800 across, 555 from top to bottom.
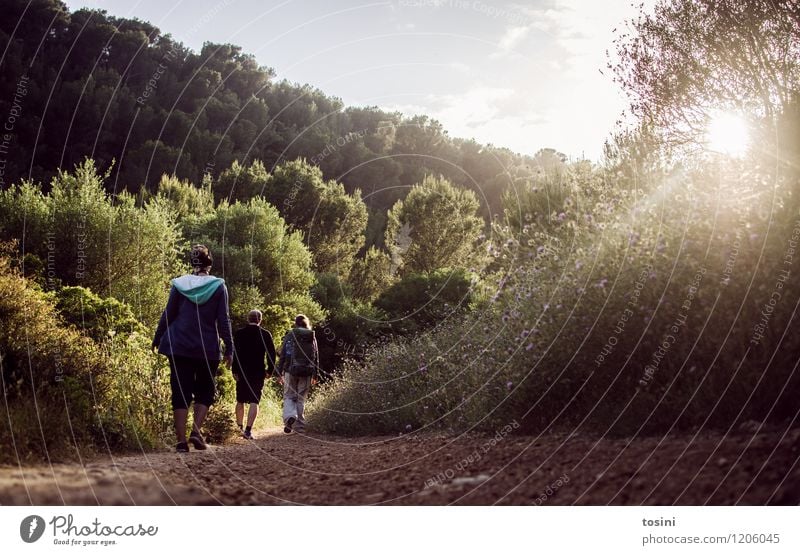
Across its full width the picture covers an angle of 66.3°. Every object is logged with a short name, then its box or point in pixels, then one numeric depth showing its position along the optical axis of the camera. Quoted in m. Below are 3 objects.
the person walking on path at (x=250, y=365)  10.75
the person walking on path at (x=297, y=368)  12.23
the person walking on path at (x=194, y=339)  6.85
